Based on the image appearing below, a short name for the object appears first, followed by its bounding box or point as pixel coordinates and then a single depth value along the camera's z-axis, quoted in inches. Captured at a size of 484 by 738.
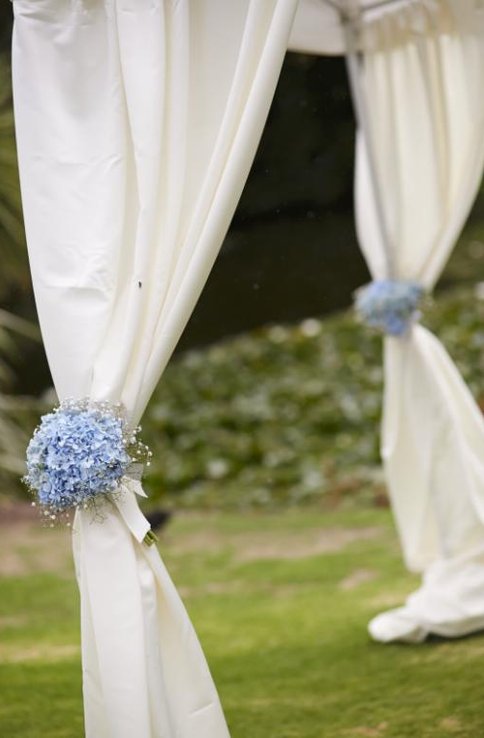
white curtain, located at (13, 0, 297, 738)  100.8
